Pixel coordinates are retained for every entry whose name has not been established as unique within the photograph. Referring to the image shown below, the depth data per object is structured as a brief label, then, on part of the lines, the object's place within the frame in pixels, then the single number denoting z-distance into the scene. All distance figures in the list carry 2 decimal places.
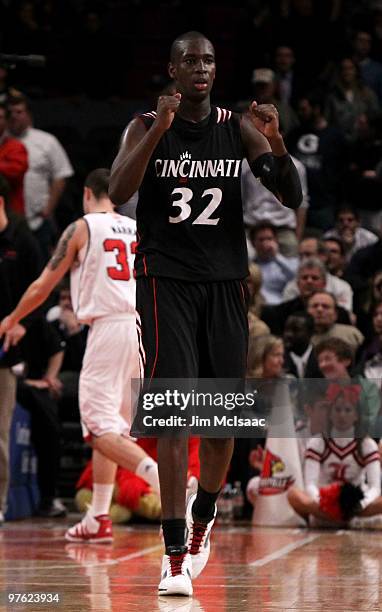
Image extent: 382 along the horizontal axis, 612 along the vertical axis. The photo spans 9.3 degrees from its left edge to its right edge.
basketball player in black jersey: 9.70
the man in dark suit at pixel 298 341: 18.86
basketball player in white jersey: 14.57
